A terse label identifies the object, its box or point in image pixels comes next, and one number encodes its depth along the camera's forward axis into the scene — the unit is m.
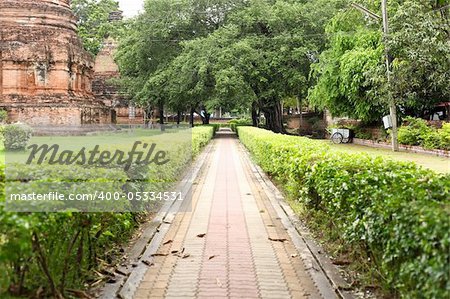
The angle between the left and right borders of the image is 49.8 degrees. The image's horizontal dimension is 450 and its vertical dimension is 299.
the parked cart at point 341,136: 28.95
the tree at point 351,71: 22.33
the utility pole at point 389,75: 19.46
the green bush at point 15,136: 18.28
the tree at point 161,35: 36.03
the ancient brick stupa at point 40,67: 29.27
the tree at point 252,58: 31.80
